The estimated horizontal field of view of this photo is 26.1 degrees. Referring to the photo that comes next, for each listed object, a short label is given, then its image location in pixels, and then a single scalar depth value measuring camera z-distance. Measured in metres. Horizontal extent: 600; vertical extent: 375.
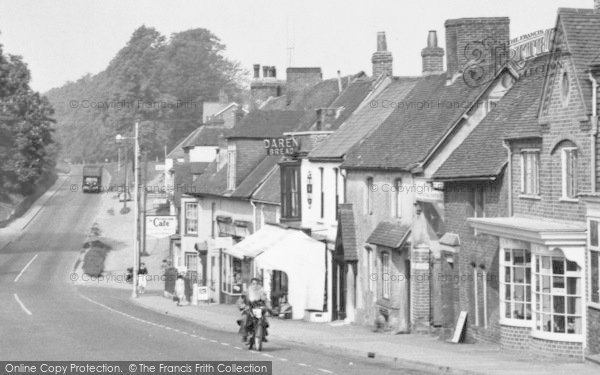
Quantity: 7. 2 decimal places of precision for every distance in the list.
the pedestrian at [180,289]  63.38
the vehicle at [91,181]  152.25
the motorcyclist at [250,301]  32.50
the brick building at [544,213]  28.89
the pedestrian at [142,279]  75.31
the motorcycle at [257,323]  32.19
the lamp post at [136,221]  67.38
